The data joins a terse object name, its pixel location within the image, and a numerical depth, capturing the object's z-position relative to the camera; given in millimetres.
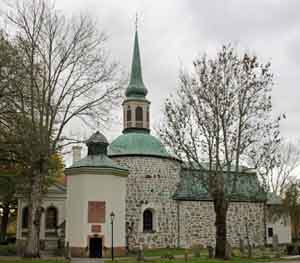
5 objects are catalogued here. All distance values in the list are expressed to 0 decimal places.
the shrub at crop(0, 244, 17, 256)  31109
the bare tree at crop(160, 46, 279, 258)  26250
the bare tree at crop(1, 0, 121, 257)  19969
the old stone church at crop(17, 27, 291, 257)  30453
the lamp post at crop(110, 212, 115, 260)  28438
